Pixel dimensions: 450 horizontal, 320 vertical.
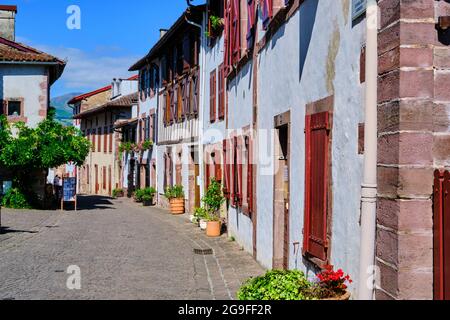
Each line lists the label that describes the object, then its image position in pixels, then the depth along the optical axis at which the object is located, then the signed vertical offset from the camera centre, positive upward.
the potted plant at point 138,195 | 30.52 -1.29
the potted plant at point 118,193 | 38.50 -1.49
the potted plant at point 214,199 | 16.25 -0.77
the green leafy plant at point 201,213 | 16.73 -1.19
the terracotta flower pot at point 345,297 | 5.19 -1.05
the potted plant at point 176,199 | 23.62 -1.13
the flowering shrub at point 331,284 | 5.33 -0.98
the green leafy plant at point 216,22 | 17.91 +4.13
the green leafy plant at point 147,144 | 31.03 +1.19
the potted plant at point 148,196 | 29.42 -1.27
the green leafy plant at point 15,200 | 23.55 -1.18
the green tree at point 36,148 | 22.48 +0.72
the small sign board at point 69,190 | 23.94 -0.82
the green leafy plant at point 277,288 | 5.50 -1.05
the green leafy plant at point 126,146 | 35.90 +1.26
